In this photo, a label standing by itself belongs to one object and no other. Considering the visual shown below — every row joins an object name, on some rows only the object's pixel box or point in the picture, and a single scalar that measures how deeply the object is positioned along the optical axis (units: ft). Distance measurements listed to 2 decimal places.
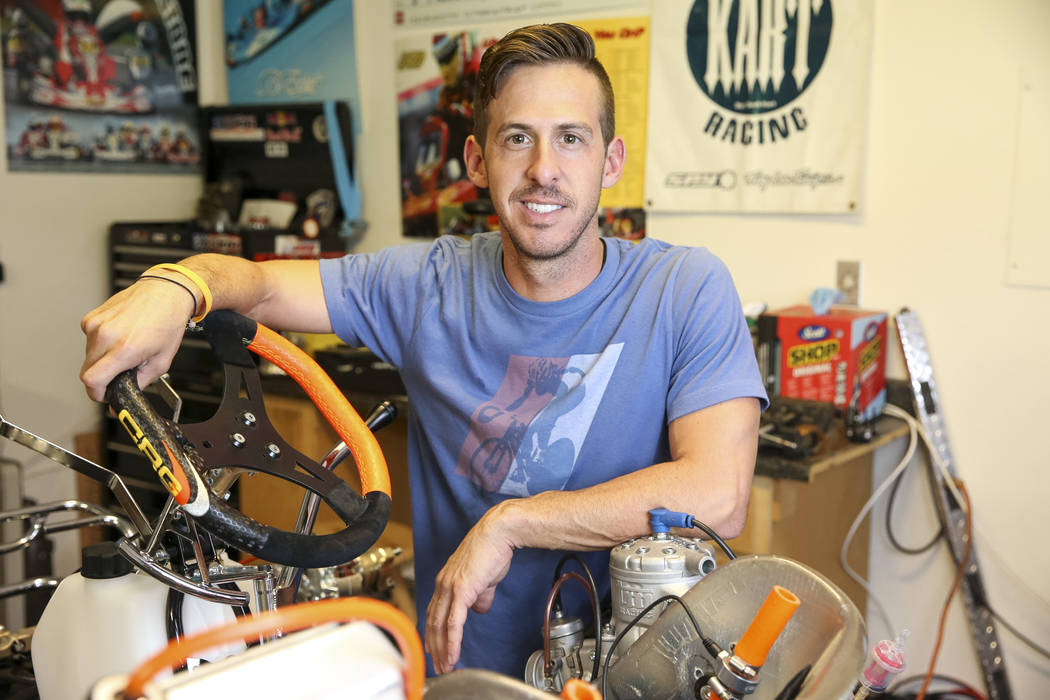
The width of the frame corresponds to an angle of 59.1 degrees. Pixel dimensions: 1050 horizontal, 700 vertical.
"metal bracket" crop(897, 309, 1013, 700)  7.34
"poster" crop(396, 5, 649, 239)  8.85
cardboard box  7.02
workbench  6.39
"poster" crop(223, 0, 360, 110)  10.75
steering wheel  2.45
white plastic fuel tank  2.65
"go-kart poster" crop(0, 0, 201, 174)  9.87
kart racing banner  7.50
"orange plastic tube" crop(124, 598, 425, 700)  1.58
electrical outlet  7.73
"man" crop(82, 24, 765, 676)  4.28
